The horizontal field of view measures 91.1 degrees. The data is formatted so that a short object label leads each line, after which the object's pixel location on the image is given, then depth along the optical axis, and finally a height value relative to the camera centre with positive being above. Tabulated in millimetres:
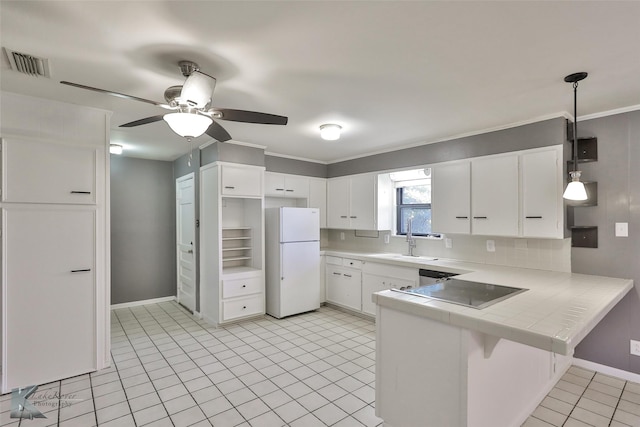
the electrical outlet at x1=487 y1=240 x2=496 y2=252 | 3521 -350
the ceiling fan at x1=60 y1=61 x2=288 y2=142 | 1857 +695
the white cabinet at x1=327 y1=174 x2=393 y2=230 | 4609 +201
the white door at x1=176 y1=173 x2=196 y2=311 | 4652 -373
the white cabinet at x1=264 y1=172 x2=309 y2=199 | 4750 +482
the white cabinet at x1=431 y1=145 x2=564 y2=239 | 2910 +201
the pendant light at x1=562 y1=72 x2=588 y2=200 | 2318 +198
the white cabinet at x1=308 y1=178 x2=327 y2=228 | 5242 +331
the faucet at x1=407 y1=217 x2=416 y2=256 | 4266 -338
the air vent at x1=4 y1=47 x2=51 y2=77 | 1922 +993
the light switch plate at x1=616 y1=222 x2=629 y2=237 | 2764 -138
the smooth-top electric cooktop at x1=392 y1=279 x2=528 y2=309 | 1959 -545
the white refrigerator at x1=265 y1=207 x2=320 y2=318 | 4344 -630
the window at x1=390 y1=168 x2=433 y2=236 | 4332 +221
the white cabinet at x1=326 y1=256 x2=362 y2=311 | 4473 -1015
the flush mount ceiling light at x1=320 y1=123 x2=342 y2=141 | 3307 +899
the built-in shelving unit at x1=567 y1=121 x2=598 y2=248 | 2924 +120
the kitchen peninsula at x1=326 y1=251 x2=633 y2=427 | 1647 -821
